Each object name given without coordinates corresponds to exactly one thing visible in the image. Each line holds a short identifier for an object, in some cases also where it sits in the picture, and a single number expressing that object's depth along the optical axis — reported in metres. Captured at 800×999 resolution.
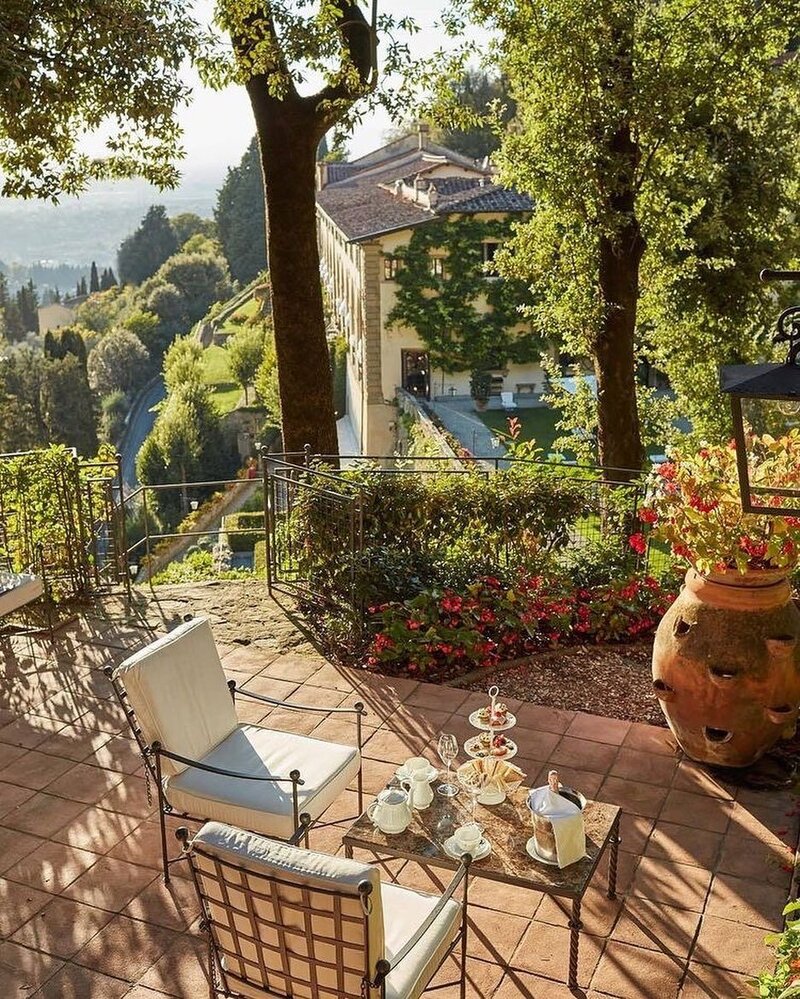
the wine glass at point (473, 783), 4.04
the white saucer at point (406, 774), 4.07
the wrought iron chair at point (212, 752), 4.14
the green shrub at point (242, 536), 28.40
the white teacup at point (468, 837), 3.70
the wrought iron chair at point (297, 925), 2.71
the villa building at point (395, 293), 29.92
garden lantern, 2.93
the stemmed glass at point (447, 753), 4.05
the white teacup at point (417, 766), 4.07
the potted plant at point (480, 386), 31.27
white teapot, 3.83
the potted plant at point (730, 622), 4.98
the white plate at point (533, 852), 3.67
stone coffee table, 3.60
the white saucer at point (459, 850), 3.68
